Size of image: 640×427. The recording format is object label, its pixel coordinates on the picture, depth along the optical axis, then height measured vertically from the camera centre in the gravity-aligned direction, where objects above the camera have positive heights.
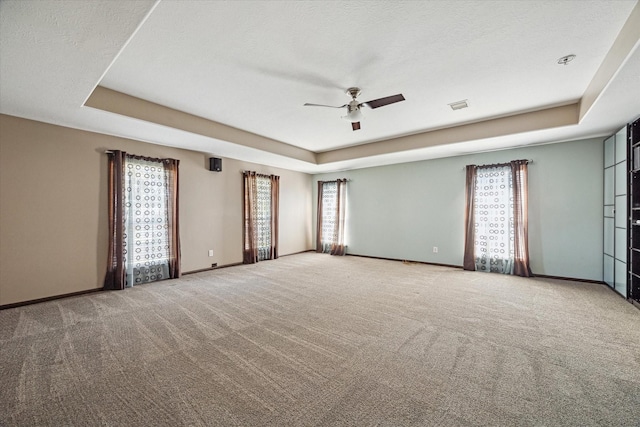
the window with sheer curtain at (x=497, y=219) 4.86 -0.11
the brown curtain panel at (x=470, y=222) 5.34 -0.18
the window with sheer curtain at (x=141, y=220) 4.18 -0.15
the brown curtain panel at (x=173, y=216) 4.87 -0.08
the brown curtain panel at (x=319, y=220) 7.76 -0.23
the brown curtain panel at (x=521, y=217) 4.81 -0.07
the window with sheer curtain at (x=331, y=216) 7.36 -0.11
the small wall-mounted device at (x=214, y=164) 5.52 +1.01
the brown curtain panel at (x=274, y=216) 6.78 -0.10
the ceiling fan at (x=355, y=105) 2.99 +1.26
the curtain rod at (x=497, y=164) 4.84 +0.95
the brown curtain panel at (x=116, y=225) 4.14 -0.22
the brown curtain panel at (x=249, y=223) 6.16 -0.26
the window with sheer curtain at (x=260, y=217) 6.18 -0.12
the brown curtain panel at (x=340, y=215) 7.33 -0.07
